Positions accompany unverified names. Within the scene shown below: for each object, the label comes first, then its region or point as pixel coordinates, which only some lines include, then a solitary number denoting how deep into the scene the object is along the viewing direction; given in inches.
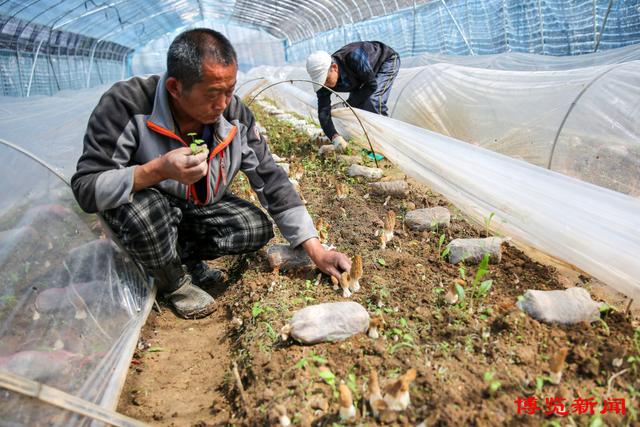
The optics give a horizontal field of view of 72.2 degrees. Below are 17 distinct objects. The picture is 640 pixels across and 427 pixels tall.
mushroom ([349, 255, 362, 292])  84.6
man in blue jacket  195.8
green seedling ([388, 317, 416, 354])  70.1
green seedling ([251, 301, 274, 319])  85.7
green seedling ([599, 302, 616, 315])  73.0
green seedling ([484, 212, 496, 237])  95.7
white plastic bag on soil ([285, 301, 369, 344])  73.5
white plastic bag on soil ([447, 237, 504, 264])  91.9
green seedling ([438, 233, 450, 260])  96.6
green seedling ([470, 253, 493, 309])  77.0
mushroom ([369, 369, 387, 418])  58.8
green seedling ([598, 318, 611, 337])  69.3
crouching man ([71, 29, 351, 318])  78.0
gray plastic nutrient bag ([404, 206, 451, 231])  112.1
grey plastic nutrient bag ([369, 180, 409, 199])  138.9
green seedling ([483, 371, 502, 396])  59.7
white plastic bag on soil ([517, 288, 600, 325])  71.9
